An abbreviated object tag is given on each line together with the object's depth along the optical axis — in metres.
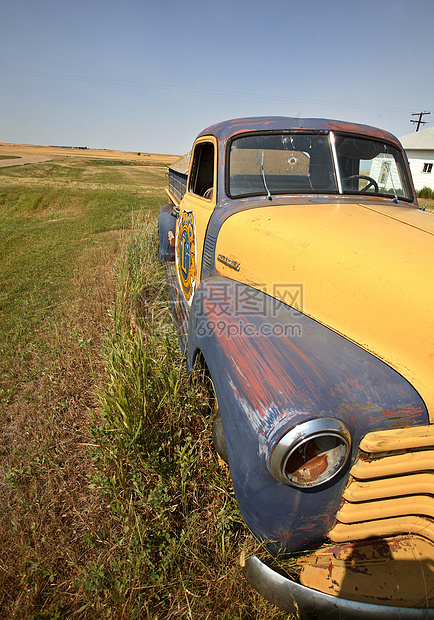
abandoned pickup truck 1.10
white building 23.72
